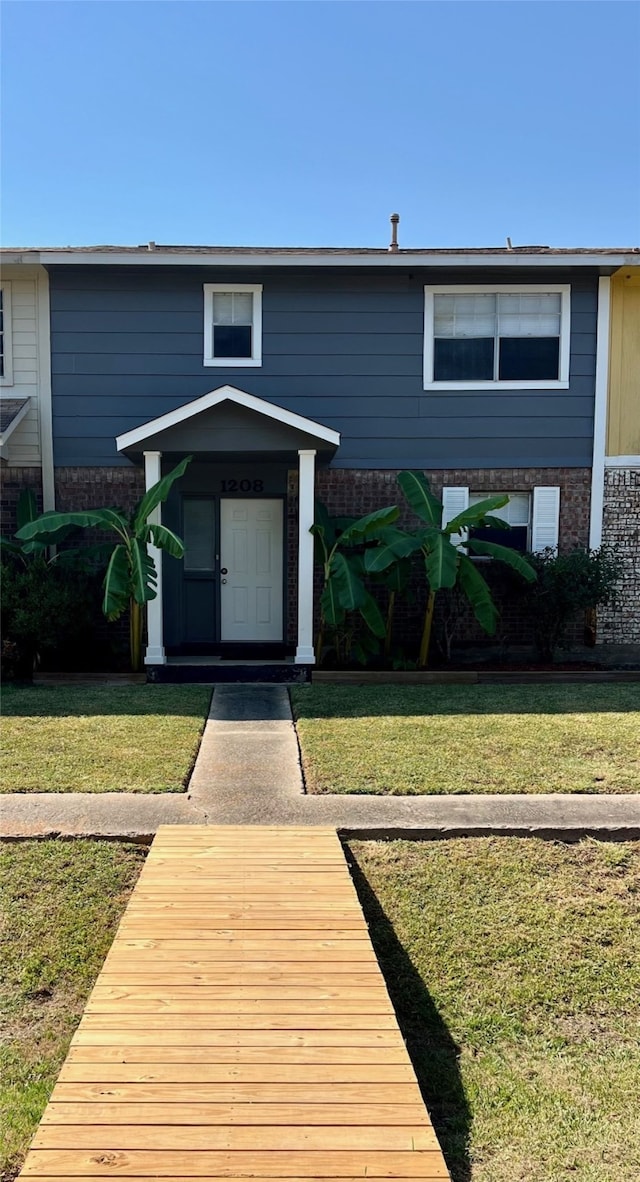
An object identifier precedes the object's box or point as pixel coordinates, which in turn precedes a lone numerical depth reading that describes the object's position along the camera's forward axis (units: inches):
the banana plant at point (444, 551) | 387.9
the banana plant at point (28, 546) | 419.8
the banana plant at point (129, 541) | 375.6
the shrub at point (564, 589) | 430.6
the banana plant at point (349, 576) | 393.1
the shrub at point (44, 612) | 398.0
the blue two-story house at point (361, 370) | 458.6
